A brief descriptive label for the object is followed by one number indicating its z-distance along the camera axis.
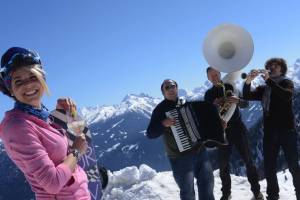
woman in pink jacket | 2.82
